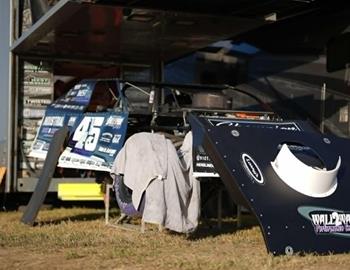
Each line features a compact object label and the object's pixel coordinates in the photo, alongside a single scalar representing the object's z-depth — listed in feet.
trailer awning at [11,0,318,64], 44.99
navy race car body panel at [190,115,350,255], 31.45
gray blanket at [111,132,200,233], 36.24
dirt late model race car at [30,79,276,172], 42.01
